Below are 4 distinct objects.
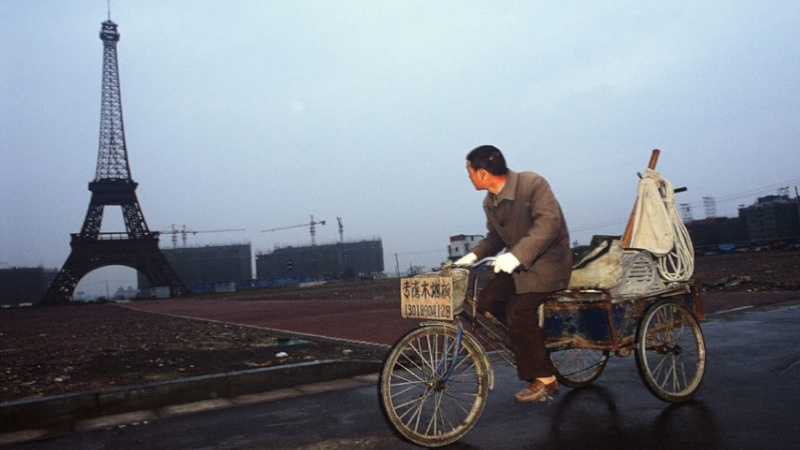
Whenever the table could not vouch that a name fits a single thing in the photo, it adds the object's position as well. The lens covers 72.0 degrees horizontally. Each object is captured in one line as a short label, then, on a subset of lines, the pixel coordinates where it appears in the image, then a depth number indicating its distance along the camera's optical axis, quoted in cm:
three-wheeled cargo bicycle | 316
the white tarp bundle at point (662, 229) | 390
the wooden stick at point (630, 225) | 401
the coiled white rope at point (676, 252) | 391
